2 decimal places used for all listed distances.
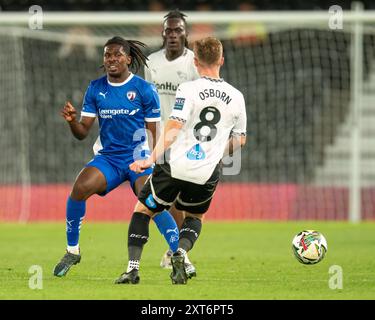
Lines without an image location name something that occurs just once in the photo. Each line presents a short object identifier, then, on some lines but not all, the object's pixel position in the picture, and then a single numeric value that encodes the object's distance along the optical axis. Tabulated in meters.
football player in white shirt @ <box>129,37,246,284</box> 15.70
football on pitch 17.48
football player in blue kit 17.55
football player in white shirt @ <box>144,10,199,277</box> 19.81
